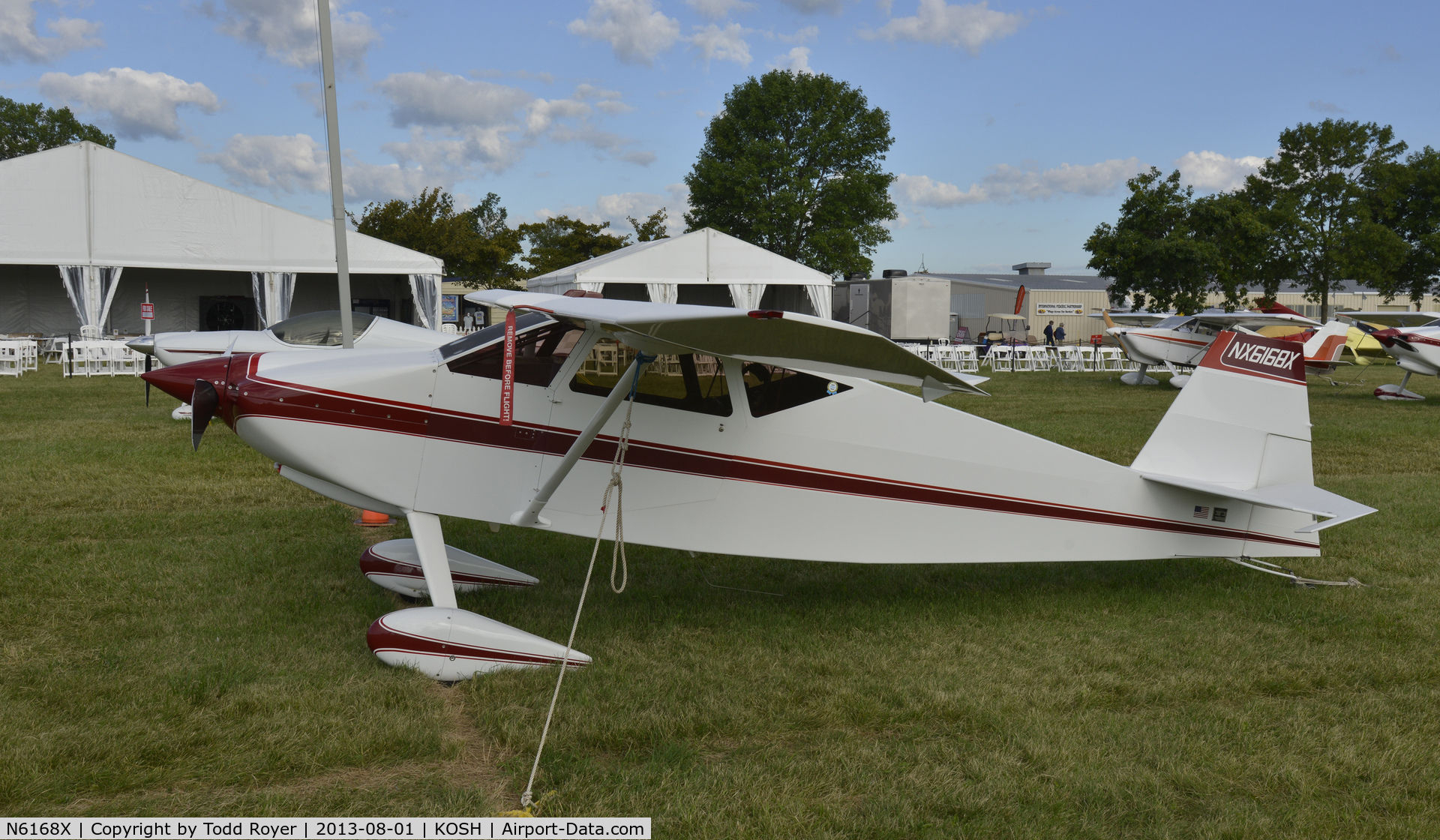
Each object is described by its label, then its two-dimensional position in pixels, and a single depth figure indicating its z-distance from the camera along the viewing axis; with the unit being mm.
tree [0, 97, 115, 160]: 78312
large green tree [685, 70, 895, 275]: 54969
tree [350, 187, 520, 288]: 50688
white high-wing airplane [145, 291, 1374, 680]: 4652
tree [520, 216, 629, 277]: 57312
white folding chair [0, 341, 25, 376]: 22281
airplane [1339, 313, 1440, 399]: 18188
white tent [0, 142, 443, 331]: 27234
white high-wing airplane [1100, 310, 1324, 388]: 23719
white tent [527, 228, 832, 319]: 31391
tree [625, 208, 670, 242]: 60312
